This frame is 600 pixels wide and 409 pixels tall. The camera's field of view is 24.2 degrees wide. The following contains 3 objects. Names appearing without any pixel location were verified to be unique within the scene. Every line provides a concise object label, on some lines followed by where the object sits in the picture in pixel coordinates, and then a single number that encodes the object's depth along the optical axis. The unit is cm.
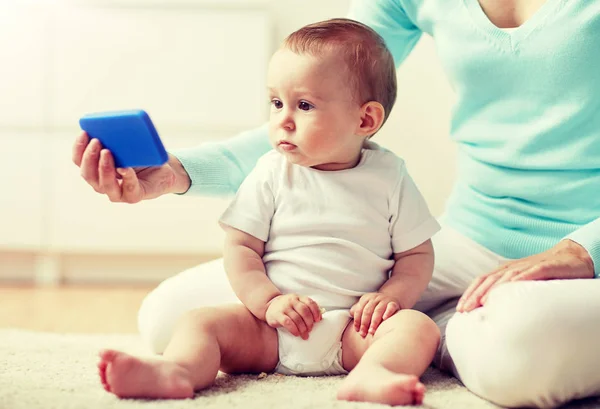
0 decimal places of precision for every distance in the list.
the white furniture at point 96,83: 299
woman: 170
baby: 160
